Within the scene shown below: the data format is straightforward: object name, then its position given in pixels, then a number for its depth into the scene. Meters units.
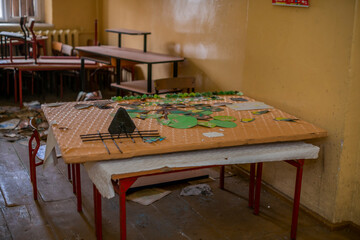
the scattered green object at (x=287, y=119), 3.30
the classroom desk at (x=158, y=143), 2.47
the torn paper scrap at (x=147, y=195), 3.71
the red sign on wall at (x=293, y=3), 3.34
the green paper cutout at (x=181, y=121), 3.02
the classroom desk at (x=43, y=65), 6.52
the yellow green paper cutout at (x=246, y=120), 3.23
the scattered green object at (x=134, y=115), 3.21
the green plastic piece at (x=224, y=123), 3.06
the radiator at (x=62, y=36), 8.13
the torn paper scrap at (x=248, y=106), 3.59
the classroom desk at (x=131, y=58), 5.15
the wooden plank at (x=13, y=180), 3.71
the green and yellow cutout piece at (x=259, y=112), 3.44
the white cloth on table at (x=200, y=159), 2.45
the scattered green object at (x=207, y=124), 3.02
